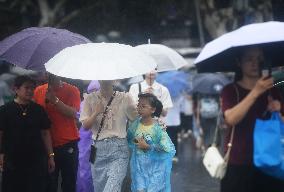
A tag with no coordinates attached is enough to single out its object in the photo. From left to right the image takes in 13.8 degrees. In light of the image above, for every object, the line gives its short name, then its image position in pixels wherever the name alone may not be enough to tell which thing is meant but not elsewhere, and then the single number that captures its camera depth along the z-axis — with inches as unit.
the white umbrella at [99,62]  408.6
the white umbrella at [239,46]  317.1
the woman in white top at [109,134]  450.8
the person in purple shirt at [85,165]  499.8
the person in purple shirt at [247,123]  315.3
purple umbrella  454.8
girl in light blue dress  463.4
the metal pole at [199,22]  1616.7
